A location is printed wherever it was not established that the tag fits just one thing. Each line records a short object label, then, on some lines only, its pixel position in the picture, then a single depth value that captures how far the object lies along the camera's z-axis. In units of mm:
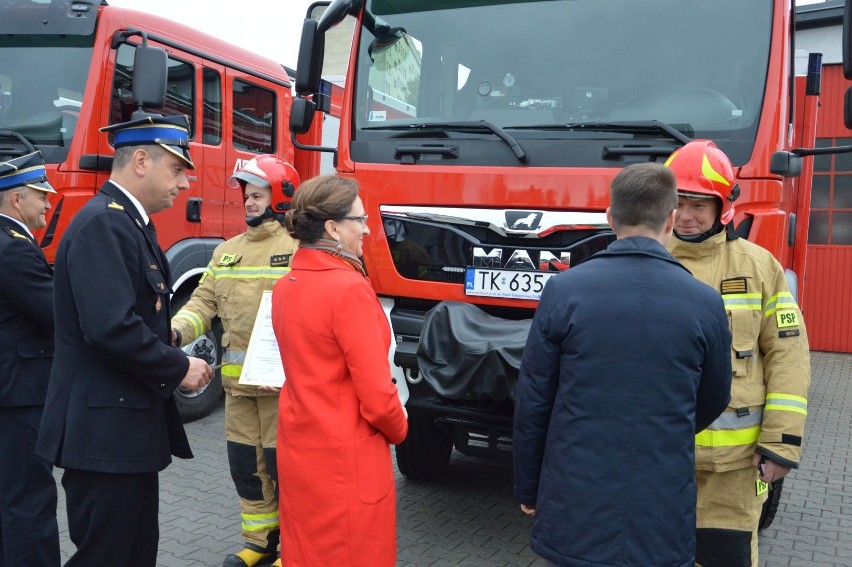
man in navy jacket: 2070
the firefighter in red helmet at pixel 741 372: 2680
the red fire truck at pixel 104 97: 5234
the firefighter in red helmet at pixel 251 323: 3771
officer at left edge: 3221
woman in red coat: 2400
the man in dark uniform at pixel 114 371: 2439
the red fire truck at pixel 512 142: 3568
